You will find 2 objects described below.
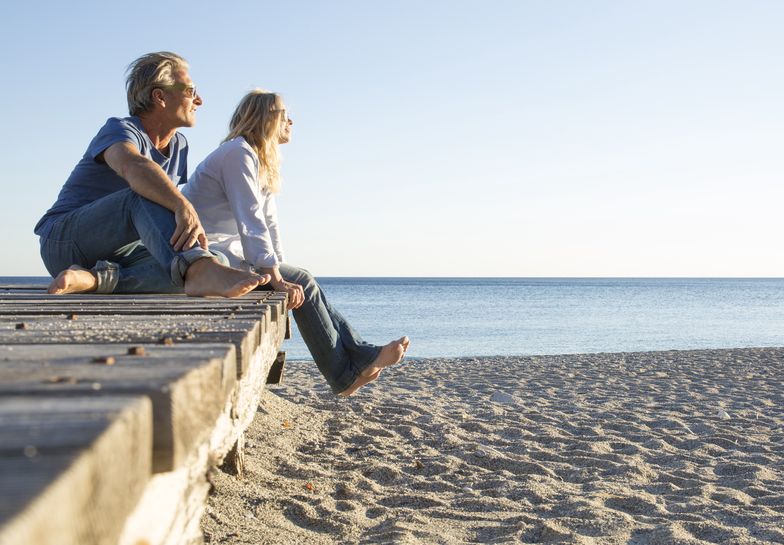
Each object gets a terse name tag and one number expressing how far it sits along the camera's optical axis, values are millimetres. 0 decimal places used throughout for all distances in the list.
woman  4281
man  3467
